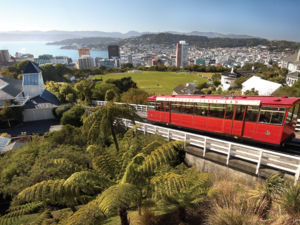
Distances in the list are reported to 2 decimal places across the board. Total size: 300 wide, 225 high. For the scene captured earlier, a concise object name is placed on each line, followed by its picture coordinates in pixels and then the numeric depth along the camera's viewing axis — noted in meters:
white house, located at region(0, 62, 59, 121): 25.75
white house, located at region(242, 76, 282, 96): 37.86
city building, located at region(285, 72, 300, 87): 49.38
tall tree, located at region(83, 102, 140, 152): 8.66
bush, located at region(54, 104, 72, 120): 25.00
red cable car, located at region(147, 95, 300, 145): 8.97
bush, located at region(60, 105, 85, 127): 20.50
